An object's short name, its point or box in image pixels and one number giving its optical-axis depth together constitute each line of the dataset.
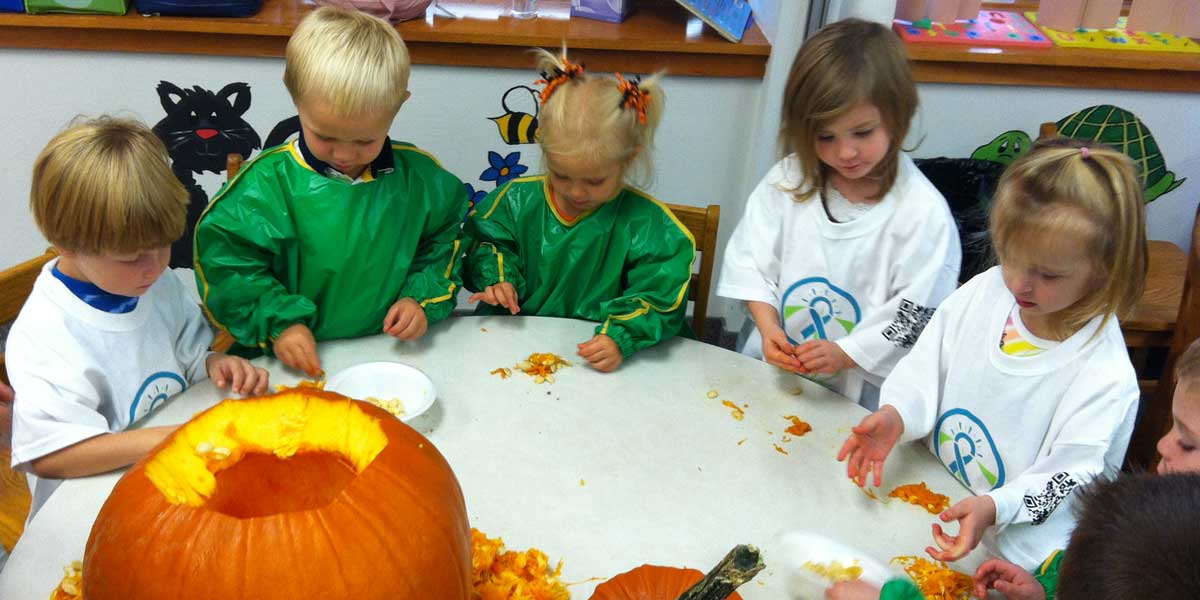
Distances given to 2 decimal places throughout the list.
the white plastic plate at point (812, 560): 1.06
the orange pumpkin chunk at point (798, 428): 1.35
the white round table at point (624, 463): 1.12
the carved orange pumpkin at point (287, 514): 0.81
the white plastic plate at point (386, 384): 1.34
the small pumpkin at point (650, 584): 1.00
